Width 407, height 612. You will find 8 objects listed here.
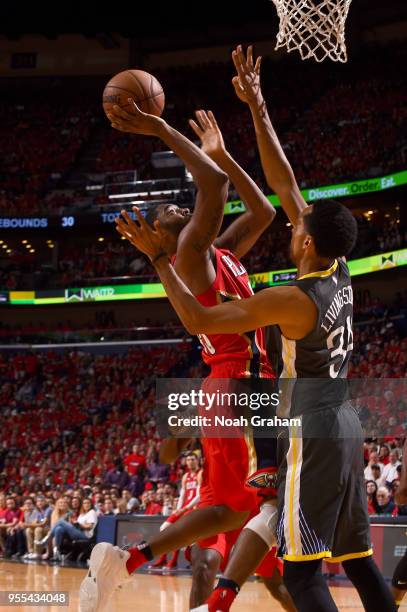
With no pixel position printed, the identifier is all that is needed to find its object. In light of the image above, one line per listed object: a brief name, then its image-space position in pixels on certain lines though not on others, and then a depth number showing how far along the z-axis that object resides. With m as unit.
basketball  4.45
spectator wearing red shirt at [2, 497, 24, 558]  14.36
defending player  3.25
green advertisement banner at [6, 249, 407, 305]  23.00
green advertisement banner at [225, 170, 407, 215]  21.05
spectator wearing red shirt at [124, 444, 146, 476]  15.53
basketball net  6.07
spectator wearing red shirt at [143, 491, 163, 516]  12.27
